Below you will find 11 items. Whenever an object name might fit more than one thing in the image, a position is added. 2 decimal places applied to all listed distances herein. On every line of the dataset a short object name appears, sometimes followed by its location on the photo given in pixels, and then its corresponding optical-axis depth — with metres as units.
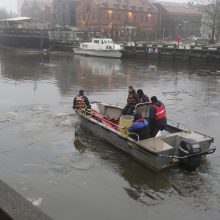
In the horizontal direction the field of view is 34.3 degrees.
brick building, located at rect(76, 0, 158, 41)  68.00
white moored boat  46.03
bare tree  52.22
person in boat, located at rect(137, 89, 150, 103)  12.01
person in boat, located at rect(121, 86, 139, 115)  11.94
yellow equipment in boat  10.91
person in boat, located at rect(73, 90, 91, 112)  13.20
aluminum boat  9.17
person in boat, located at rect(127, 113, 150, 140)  9.91
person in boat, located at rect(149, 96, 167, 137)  10.30
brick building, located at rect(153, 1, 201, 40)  78.50
